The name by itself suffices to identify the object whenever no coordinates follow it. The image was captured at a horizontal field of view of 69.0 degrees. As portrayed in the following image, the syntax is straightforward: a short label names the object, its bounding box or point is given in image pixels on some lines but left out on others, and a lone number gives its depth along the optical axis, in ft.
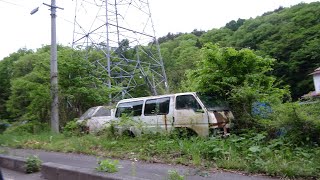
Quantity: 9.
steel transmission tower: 59.71
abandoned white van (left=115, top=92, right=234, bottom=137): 21.24
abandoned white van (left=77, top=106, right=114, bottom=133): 28.92
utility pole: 33.07
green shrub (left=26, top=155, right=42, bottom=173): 18.19
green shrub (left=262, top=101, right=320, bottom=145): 16.41
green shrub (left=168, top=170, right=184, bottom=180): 11.67
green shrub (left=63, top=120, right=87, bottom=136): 29.16
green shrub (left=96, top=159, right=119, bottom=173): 13.74
